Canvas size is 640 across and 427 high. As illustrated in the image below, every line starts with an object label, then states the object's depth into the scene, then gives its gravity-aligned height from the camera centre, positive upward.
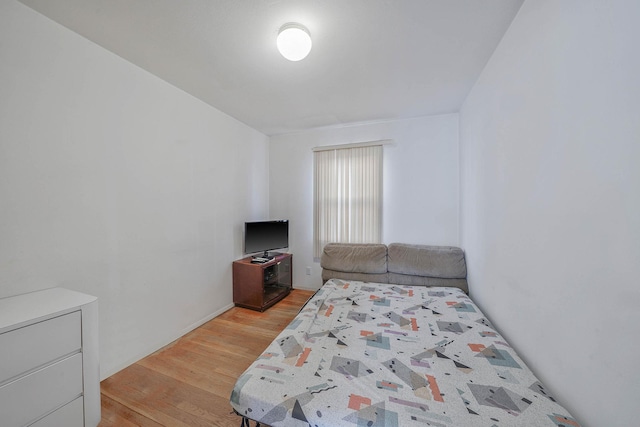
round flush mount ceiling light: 1.47 +1.19
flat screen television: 3.07 -0.36
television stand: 2.91 -1.00
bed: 0.92 -0.87
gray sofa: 2.62 -0.68
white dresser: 1.06 -0.80
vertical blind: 3.26 +0.25
